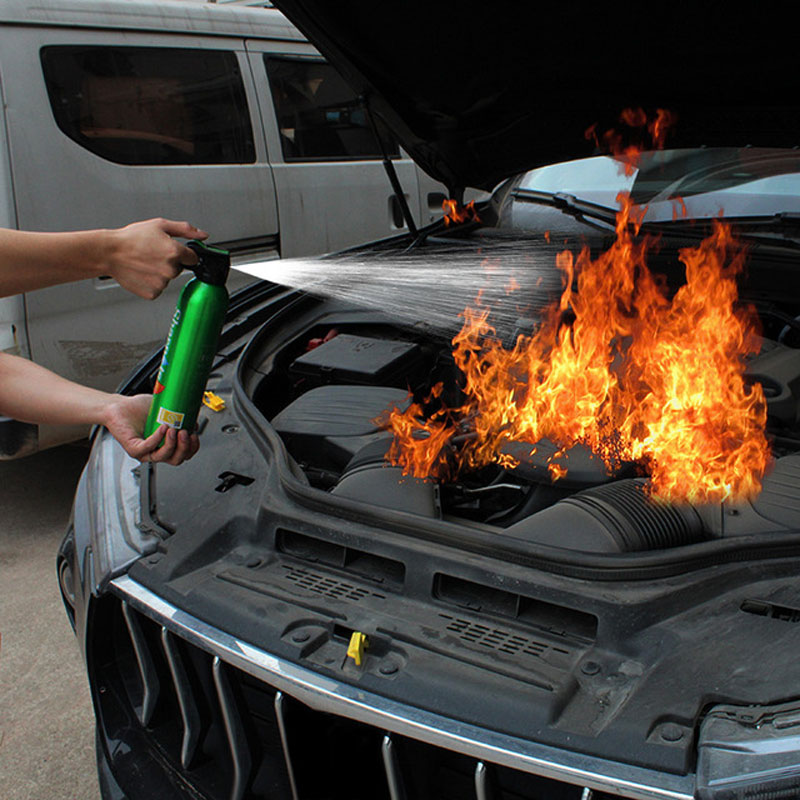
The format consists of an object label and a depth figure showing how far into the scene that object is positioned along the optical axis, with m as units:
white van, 3.51
